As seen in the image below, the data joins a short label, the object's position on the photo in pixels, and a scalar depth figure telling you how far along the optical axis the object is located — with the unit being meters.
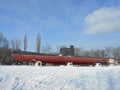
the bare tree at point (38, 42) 33.52
